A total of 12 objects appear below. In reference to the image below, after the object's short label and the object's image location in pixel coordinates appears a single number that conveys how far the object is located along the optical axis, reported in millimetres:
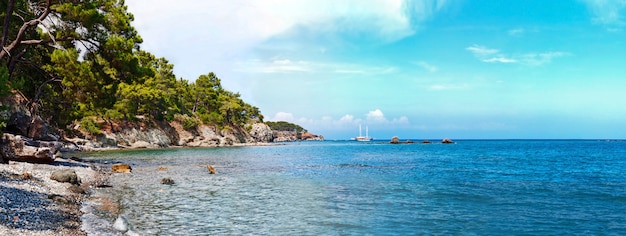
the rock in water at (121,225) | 14312
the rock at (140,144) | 92656
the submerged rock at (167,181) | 28019
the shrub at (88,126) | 81000
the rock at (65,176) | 22783
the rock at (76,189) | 20775
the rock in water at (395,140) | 177375
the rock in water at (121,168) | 34625
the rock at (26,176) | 21030
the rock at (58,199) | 17219
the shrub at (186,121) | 111625
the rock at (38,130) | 35903
